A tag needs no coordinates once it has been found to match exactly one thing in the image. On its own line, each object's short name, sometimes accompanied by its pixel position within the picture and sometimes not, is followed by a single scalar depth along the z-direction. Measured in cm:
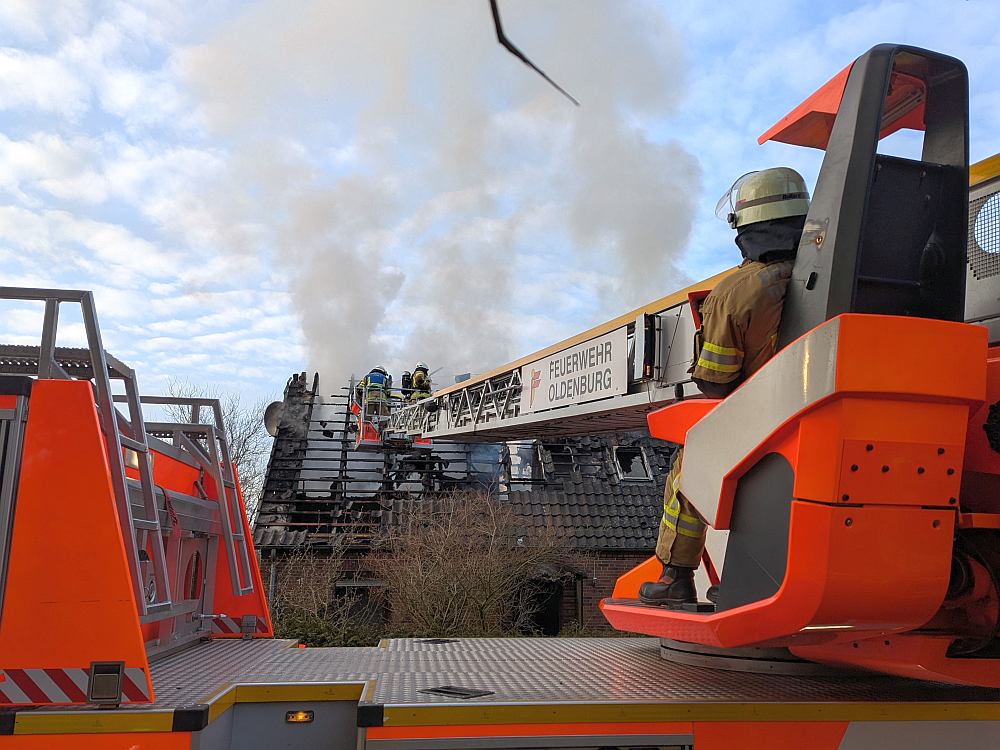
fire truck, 260
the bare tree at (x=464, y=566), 1205
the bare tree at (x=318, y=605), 1158
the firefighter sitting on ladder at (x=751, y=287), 307
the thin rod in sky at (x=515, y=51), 109
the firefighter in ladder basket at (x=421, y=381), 1689
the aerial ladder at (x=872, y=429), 258
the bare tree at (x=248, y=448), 3197
